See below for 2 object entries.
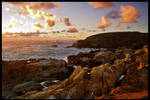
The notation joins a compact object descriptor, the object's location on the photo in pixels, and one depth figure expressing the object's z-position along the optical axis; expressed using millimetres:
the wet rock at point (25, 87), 10266
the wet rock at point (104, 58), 24578
